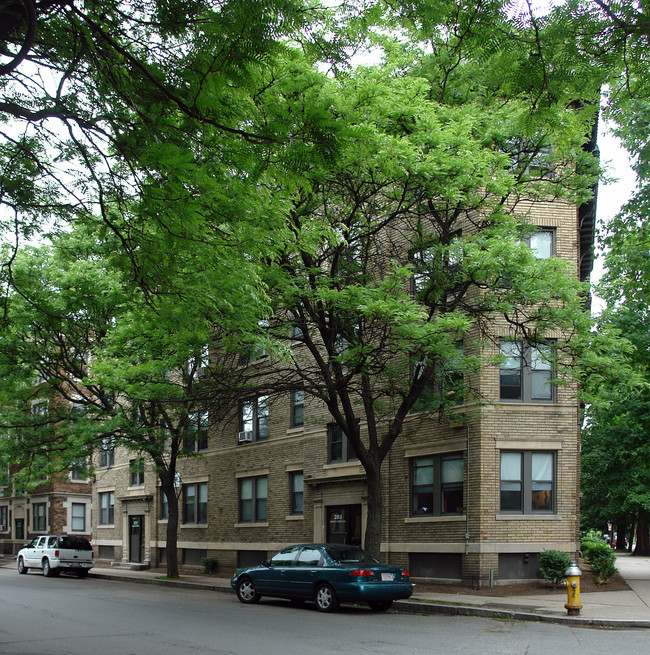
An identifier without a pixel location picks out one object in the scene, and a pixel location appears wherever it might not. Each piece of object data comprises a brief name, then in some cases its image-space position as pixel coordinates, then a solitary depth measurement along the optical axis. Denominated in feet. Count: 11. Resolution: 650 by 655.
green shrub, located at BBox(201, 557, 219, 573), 96.68
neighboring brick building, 155.12
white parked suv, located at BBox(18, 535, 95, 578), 100.01
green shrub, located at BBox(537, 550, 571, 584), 63.57
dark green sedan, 50.83
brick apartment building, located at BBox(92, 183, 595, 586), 67.10
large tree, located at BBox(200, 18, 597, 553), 49.80
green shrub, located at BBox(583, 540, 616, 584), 67.62
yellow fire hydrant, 47.06
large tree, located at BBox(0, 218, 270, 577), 62.90
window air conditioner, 97.76
